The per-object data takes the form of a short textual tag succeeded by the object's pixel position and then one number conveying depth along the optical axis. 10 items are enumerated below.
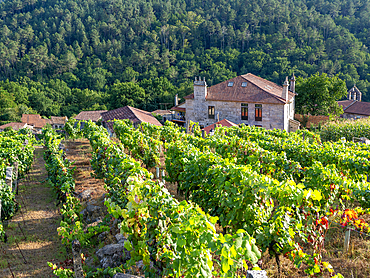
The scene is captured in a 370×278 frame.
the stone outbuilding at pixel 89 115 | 57.80
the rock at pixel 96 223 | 8.94
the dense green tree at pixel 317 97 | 36.25
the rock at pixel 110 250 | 7.14
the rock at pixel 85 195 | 11.14
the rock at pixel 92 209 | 9.76
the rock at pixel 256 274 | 4.75
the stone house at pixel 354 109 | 53.73
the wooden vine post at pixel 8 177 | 10.12
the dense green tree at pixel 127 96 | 56.72
